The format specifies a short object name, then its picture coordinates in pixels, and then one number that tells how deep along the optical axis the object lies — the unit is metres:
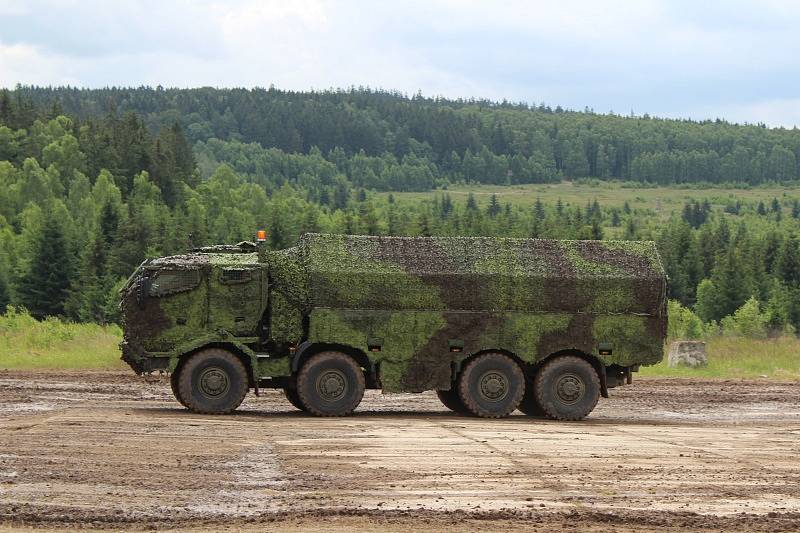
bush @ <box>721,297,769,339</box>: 85.59
